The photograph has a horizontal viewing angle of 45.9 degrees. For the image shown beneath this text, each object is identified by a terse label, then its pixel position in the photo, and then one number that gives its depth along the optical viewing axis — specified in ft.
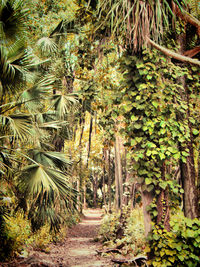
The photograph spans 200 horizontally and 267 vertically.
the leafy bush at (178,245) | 11.78
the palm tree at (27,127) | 15.64
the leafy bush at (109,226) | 29.53
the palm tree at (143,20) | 13.46
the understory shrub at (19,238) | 18.88
